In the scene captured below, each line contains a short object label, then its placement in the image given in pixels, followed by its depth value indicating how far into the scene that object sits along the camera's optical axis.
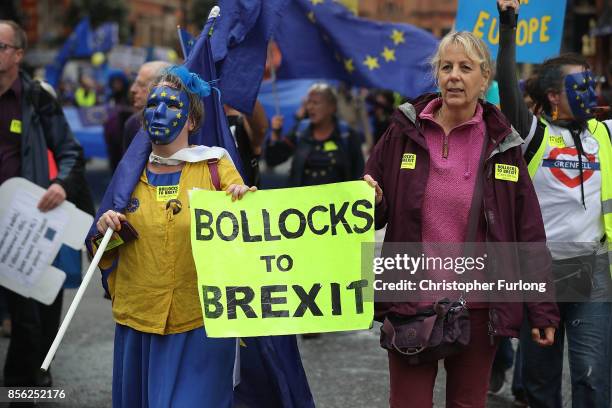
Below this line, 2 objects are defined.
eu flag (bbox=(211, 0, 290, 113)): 5.52
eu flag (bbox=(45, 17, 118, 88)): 23.67
